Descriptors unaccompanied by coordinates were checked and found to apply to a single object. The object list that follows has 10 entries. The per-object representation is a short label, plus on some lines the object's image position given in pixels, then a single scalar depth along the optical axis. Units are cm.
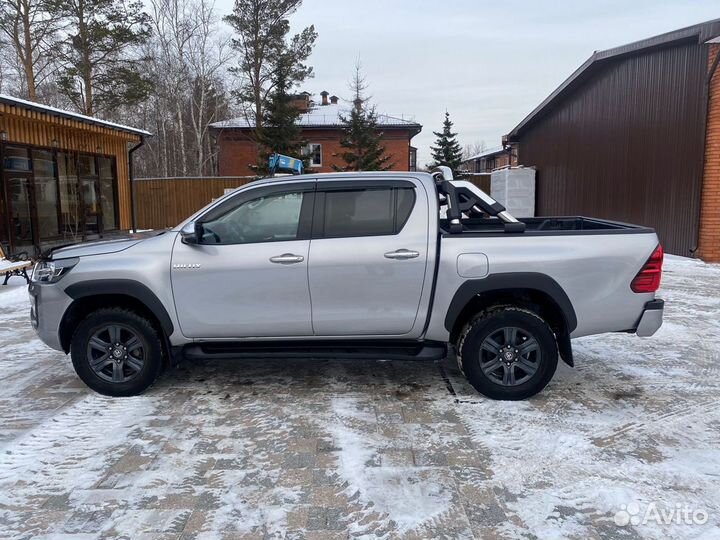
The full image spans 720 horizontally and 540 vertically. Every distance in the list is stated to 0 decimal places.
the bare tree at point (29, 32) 2169
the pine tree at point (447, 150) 3183
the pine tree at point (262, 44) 2831
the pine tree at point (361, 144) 2786
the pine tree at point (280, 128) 2625
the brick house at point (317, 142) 3253
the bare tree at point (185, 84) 3181
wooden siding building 1280
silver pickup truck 432
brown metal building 1170
